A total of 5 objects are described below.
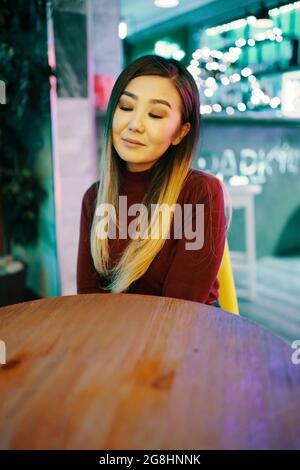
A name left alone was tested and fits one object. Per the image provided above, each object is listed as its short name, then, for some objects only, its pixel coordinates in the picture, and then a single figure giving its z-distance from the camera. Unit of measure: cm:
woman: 128
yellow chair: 142
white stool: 328
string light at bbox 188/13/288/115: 466
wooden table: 60
